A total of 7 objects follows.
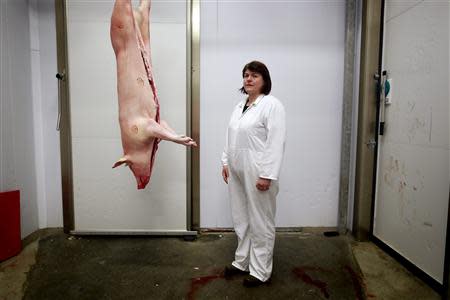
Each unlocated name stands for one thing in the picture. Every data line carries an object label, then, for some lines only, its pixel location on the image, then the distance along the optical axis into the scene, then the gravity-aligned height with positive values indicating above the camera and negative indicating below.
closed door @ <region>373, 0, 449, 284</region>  1.48 -0.04
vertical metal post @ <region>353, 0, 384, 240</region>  1.99 +0.06
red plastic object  1.80 -0.64
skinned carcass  1.36 +0.14
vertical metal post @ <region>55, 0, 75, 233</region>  2.05 +0.02
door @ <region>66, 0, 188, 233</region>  2.07 -0.01
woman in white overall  1.47 -0.22
